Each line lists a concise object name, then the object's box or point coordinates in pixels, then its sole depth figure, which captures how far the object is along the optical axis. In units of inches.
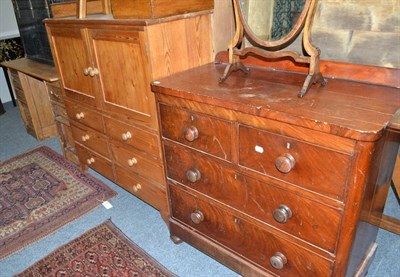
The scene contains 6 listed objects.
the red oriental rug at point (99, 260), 68.0
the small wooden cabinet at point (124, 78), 61.3
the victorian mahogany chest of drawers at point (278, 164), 40.8
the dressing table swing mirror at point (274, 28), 48.7
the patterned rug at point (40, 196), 82.4
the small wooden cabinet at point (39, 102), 105.0
